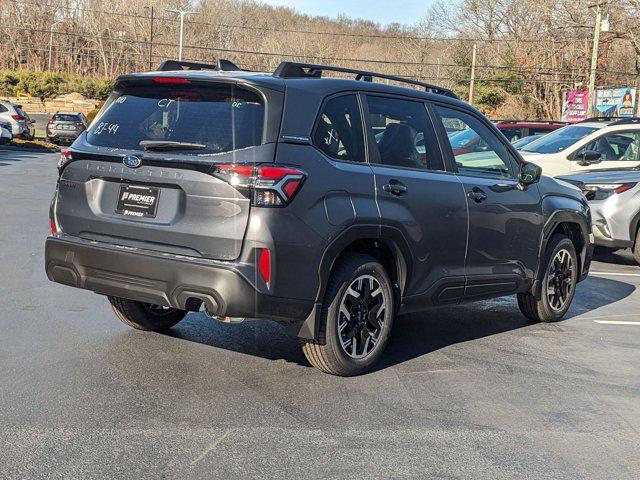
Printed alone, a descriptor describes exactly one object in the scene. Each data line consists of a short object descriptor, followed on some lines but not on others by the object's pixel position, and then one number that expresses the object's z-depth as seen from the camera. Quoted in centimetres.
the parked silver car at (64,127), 3900
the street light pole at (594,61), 4031
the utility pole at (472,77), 6566
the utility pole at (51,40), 9019
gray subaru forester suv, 486
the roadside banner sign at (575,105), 5056
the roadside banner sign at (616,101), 4678
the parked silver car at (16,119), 3572
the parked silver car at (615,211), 1112
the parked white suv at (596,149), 1409
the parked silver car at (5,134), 3161
